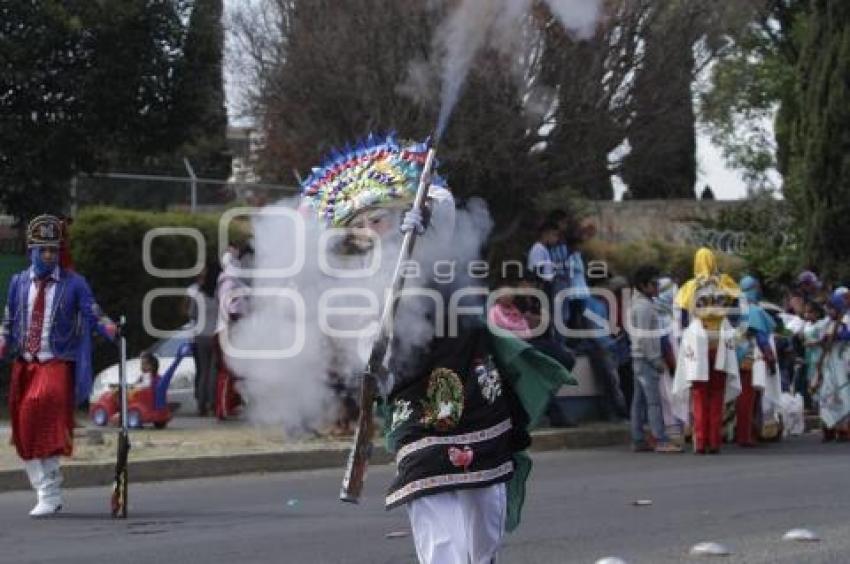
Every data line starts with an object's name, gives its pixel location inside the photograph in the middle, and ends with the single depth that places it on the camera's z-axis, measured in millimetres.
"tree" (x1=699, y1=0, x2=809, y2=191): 38938
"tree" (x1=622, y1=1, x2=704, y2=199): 21453
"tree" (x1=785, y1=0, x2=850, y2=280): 25422
